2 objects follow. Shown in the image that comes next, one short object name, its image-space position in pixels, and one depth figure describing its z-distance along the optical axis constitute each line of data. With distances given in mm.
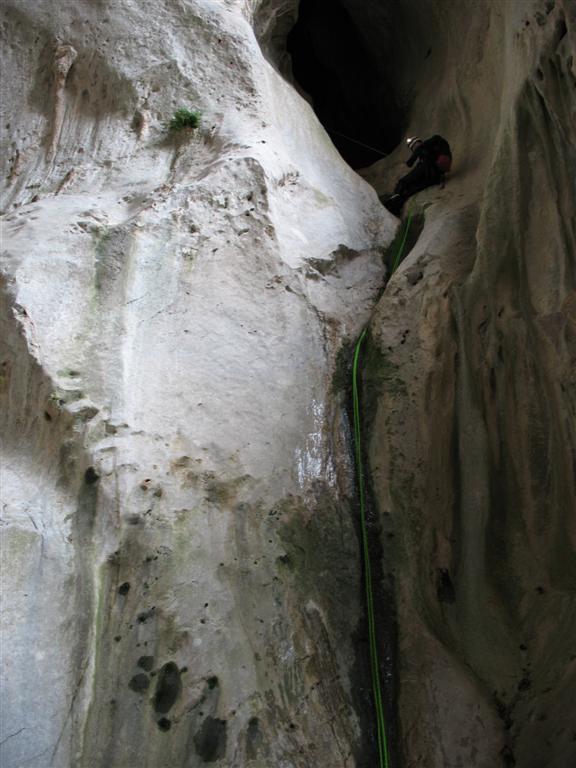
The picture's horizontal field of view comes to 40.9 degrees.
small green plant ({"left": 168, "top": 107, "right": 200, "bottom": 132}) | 5593
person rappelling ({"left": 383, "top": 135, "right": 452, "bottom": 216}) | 6160
